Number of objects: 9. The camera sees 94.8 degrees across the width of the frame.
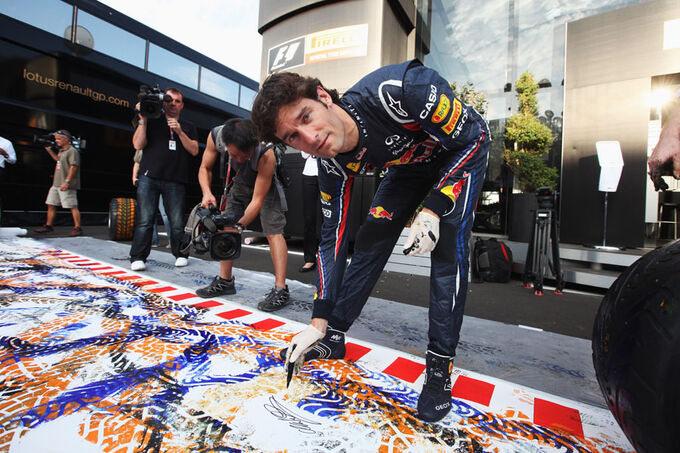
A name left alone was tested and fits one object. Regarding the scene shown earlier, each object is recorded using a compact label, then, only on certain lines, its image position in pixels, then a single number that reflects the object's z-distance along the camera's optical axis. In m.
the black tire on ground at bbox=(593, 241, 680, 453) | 0.48
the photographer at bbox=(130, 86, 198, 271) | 2.64
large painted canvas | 0.79
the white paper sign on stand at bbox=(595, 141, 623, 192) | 3.88
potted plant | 4.84
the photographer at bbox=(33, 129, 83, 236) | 4.60
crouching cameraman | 1.83
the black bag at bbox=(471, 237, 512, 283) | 3.14
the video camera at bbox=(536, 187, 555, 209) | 2.76
